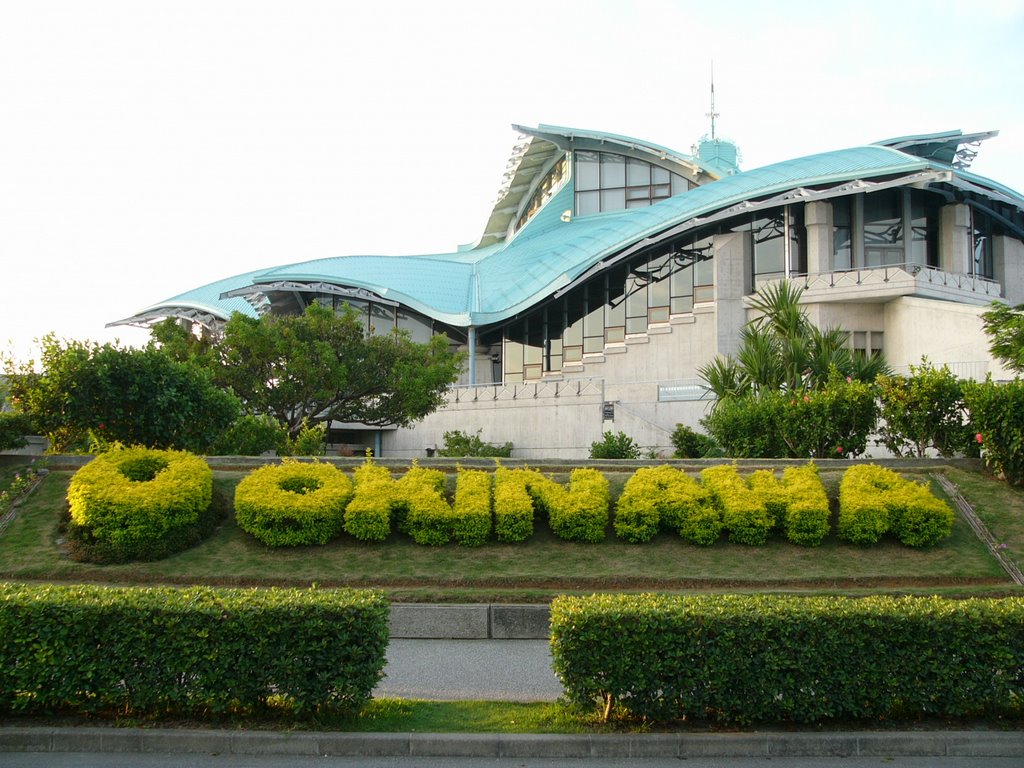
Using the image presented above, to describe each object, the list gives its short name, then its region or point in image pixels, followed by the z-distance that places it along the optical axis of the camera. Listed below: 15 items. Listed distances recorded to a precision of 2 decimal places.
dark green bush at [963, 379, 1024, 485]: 15.33
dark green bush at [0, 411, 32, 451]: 16.28
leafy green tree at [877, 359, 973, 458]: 17.25
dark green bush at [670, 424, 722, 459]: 25.72
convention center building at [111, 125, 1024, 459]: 33.41
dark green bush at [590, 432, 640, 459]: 27.42
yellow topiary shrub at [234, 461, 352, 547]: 13.84
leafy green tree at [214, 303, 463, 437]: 28.94
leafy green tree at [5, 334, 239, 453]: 17.17
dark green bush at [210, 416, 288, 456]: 22.41
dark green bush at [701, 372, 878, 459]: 18.48
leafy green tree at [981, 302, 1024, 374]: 18.80
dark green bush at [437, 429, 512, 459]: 34.84
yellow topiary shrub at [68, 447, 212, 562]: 13.33
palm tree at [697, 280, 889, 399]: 21.97
